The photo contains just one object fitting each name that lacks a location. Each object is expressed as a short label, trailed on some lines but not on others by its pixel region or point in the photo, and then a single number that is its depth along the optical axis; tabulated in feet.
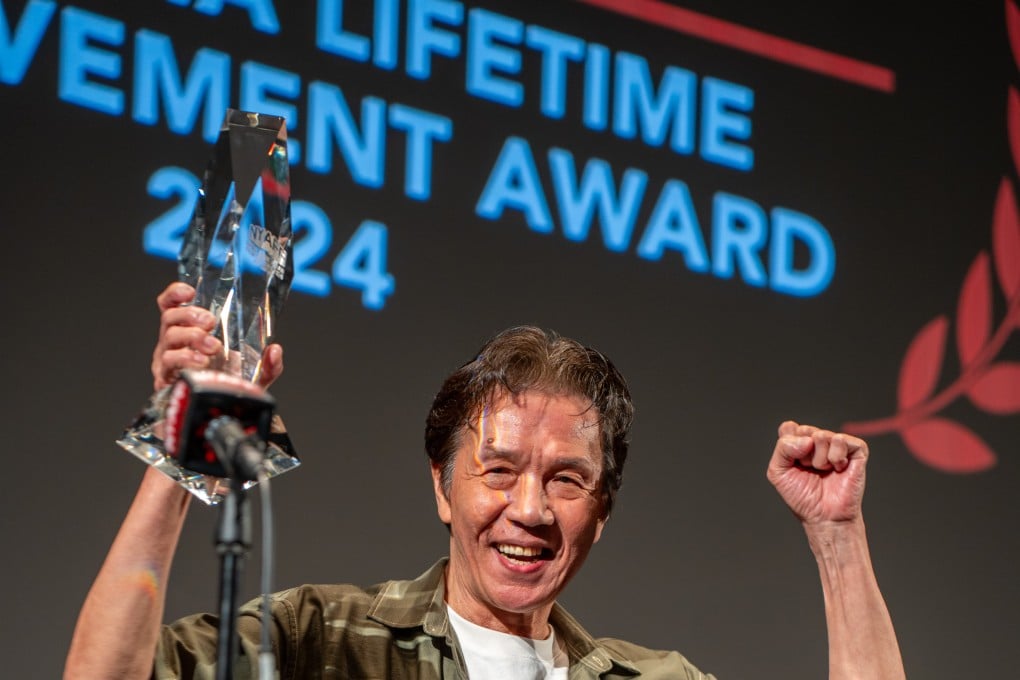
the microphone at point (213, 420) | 7.30
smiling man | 8.48
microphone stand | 7.23
